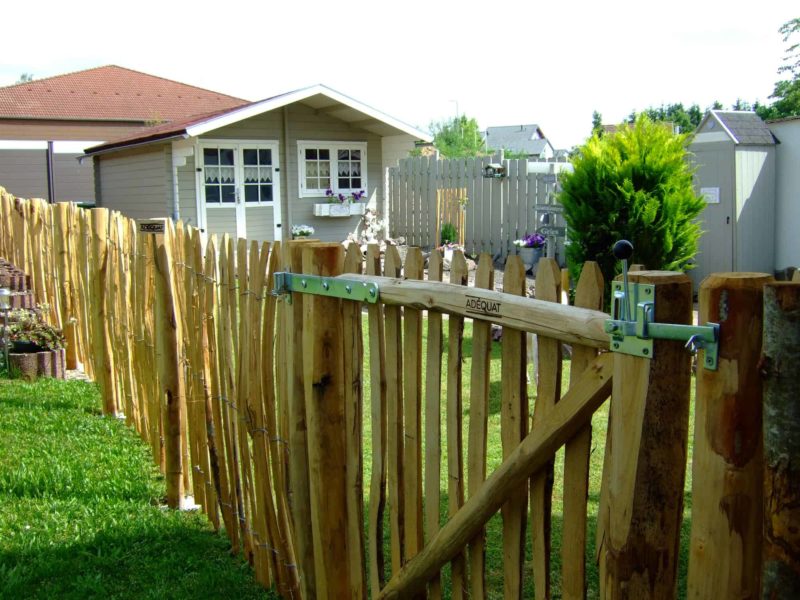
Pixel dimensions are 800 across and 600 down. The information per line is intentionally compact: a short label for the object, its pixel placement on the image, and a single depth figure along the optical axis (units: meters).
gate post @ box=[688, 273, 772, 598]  1.65
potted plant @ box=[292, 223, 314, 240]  18.59
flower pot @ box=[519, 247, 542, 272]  15.05
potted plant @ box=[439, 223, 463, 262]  18.72
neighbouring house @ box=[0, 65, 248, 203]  29.75
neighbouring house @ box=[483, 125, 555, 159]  91.81
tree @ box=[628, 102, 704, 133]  61.44
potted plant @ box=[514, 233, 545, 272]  12.85
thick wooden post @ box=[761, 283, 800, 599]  1.56
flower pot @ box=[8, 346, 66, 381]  7.36
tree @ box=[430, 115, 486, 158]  78.03
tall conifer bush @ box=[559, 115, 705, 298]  8.06
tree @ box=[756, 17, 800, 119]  40.42
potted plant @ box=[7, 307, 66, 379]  7.38
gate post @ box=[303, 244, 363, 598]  3.04
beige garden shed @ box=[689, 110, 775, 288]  12.55
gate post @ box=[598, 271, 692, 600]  1.77
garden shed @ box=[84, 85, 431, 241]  17.56
